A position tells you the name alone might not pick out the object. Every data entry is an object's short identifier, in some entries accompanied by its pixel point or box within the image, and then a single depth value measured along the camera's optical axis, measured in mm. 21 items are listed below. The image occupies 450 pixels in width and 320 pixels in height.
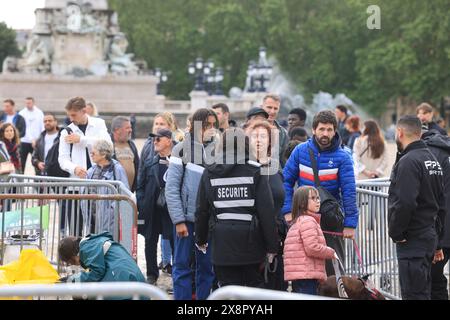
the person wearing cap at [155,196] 12805
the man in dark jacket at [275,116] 12805
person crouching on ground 9266
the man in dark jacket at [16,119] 23812
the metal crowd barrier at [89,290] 6191
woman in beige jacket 17844
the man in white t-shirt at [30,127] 24078
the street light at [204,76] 62984
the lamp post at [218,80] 66031
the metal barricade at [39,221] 10625
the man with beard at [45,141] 19406
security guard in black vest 9727
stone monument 63531
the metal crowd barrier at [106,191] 10977
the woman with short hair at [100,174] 11438
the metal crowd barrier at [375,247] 11852
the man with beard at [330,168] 10641
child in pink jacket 9922
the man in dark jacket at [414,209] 9812
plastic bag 9805
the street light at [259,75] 63688
